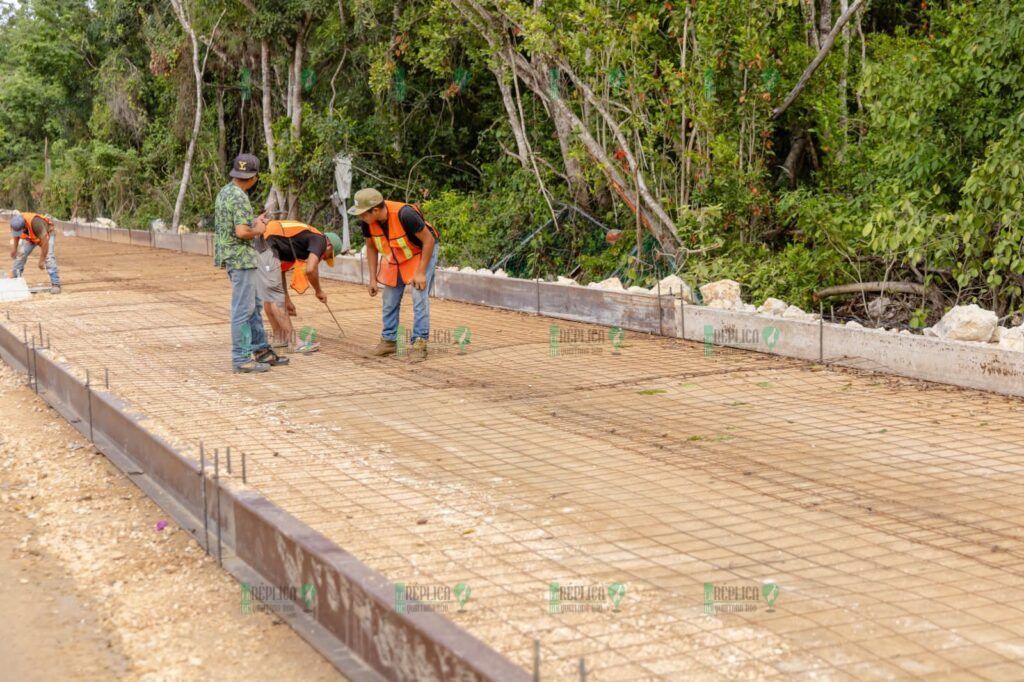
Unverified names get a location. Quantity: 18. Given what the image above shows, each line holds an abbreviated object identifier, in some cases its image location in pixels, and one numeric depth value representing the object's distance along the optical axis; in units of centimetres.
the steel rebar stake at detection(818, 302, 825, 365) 1045
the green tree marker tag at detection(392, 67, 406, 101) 2062
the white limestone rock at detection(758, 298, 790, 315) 1163
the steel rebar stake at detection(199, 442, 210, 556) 624
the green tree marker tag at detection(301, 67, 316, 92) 2281
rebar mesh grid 476
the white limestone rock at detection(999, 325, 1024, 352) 932
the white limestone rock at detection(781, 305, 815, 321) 1127
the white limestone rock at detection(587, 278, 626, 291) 1359
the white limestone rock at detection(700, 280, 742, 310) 1220
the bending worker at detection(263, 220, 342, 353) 1098
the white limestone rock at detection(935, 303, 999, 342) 955
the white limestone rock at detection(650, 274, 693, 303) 1252
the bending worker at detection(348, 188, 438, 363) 1062
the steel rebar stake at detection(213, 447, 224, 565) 599
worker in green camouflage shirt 1012
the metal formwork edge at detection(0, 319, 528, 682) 415
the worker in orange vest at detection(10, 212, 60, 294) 1669
